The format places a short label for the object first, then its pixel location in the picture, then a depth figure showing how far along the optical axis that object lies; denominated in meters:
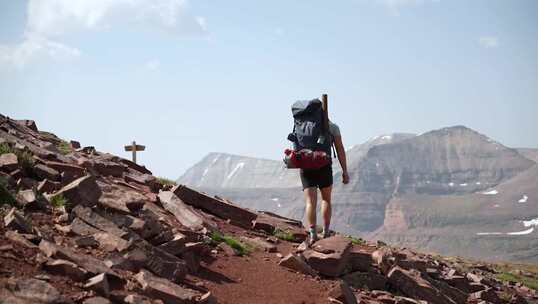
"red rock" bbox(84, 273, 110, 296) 9.26
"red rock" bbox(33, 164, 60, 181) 14.22
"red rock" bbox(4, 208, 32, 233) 10.52
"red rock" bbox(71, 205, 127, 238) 11.83
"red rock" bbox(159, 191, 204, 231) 15.30
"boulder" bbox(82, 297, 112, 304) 8.76
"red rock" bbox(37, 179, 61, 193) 13.24
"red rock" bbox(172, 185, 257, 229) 17.88
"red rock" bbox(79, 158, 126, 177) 18.41
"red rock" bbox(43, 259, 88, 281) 9.48
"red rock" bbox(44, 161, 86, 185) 15.26
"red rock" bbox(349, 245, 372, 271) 14.96
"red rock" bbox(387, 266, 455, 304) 15.17
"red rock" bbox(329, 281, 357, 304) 12.38
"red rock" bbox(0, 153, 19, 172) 13.43
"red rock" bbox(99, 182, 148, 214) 13.18
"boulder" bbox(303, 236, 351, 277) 14.09
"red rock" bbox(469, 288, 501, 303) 18.80
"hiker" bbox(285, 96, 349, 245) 14.72
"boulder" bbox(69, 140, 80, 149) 26.67
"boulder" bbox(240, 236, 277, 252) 15.53
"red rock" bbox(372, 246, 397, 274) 15.64
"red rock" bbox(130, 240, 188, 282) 11.23
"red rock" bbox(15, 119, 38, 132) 24.37
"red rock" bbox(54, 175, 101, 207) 12.73
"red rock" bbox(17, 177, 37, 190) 12.87
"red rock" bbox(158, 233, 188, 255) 12.44
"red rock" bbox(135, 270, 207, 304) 10.13
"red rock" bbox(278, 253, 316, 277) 13.77
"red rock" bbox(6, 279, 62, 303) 8.31
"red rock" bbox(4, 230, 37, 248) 10.00
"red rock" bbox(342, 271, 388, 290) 14.51
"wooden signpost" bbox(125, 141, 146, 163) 36.50
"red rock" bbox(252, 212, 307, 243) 17.92
